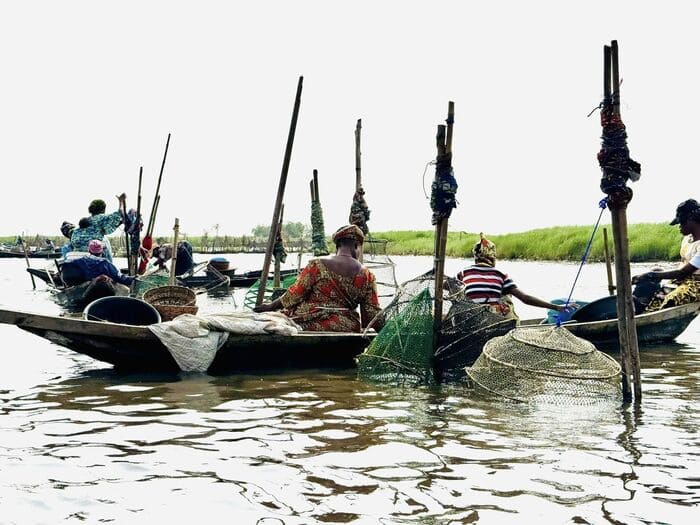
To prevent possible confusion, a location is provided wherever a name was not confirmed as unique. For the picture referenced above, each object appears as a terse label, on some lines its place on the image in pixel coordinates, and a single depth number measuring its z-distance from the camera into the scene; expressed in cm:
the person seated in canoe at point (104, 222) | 1448
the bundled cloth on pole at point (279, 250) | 1224
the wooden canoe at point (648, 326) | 808
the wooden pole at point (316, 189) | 1207
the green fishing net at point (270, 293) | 1036
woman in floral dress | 697
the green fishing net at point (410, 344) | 653
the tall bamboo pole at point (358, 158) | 1085
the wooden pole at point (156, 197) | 1551
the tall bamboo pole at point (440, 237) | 640
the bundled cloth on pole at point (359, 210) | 1070
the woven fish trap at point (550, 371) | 548
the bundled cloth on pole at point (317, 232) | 1169
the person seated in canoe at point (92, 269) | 1342
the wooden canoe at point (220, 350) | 642
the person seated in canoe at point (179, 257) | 1720
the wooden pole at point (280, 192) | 888
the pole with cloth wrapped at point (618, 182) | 534
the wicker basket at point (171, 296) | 941
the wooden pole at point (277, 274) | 1181
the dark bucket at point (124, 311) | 757
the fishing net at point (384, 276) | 958
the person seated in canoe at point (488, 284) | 721
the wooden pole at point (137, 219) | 1473
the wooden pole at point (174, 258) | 1068
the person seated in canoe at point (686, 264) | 839
